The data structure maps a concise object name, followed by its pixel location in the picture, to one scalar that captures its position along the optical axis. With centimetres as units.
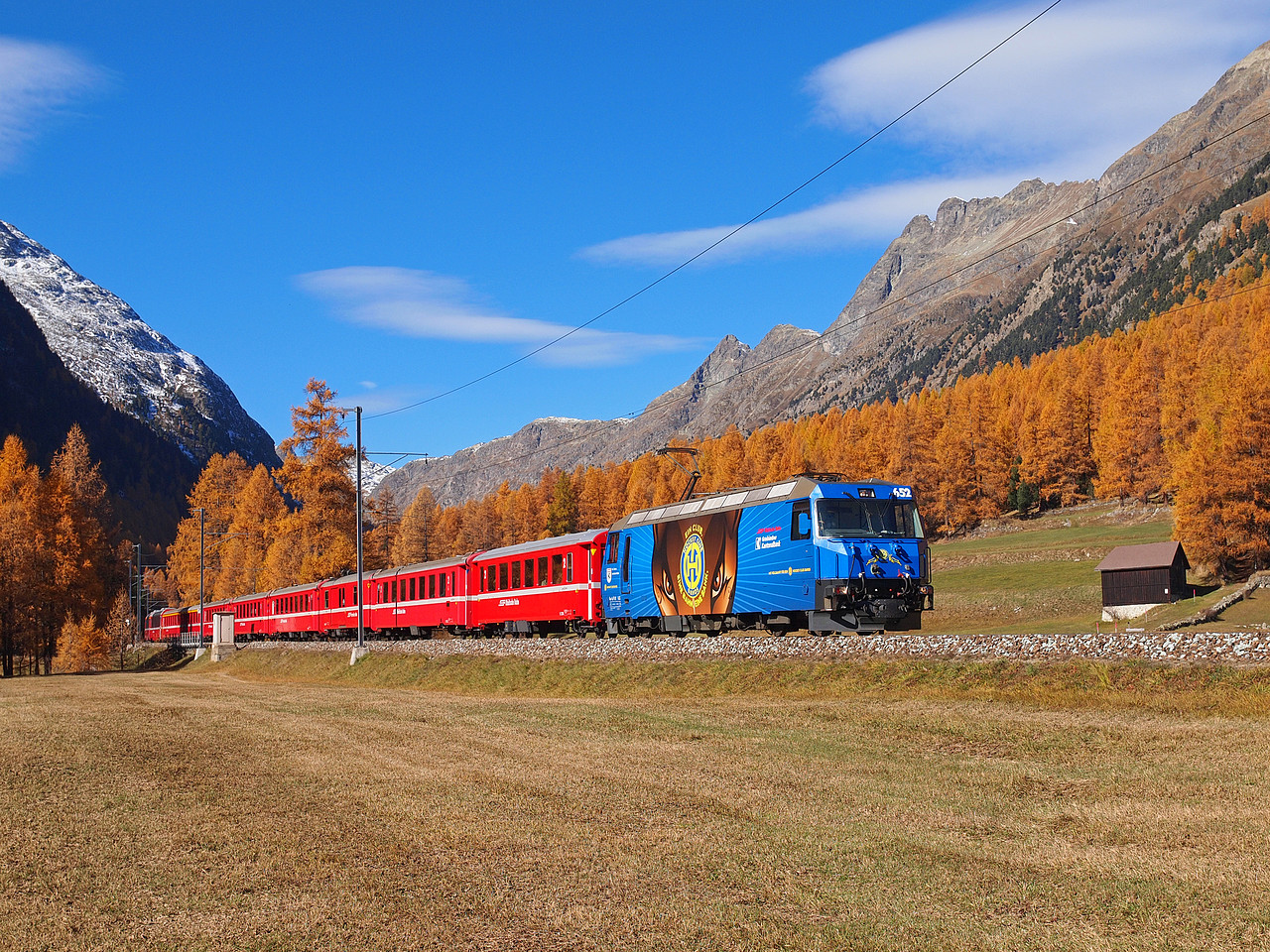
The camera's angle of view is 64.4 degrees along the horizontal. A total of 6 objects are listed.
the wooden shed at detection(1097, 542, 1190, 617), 5553
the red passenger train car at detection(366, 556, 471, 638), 4656
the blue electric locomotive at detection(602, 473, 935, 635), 2592
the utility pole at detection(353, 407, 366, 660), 4166
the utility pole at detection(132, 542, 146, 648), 8711
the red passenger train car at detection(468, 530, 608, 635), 3769
